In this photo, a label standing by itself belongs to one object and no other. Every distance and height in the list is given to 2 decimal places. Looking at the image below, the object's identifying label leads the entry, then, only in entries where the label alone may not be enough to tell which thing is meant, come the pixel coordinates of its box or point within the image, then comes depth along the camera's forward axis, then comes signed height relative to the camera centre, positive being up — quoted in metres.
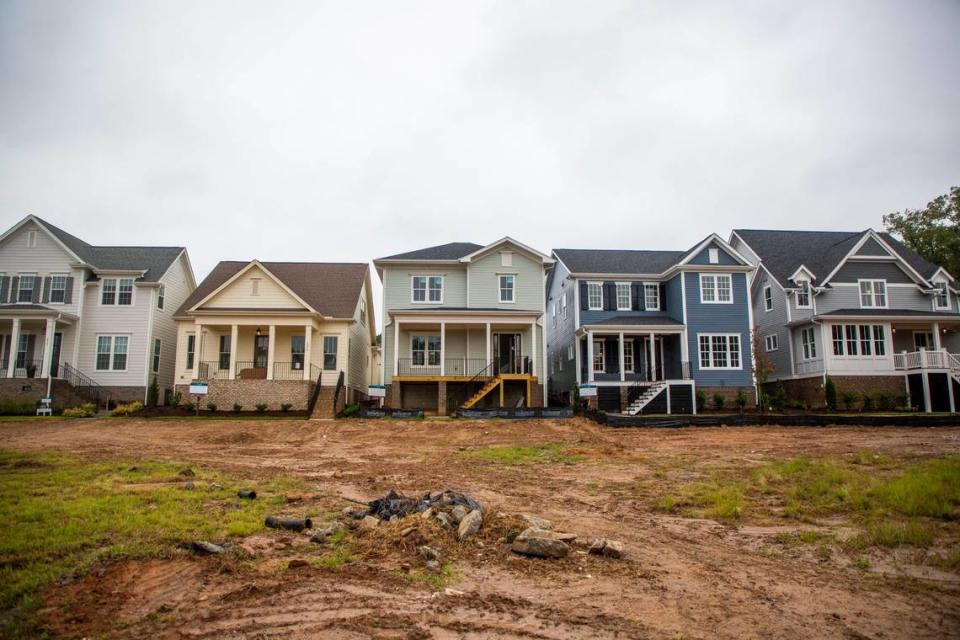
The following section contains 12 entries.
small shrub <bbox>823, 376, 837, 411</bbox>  27.31 -0.43
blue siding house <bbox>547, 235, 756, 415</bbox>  28.62 +2.83
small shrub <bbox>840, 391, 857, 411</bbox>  27.64 -0.77
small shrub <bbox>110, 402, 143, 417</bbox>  24.34 -0.85
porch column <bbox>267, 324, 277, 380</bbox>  26.44 +1.96
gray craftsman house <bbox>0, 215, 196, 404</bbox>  28.12 +3.88
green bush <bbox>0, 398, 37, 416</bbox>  24.81 -0.70
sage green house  28.27 +3.07
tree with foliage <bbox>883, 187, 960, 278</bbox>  39.06 +10.50
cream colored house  26.12 +2.45
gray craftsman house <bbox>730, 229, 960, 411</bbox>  28.25 +3.35
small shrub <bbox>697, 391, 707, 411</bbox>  27.80 -0.81
